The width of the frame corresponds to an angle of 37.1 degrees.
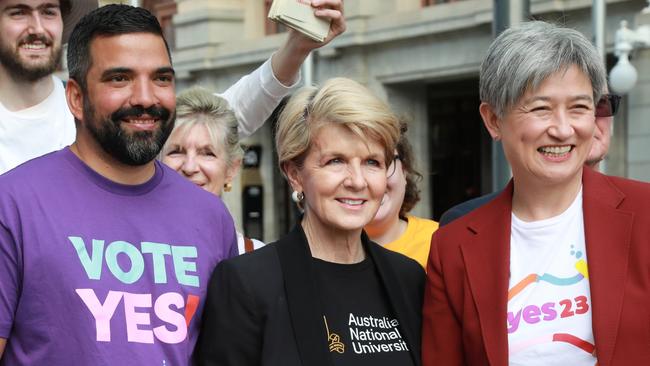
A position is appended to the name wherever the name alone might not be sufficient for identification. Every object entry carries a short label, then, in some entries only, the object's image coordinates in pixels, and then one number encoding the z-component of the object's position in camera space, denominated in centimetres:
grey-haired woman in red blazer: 291
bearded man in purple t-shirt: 277
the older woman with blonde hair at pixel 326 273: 307
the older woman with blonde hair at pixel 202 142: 425
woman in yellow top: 459
